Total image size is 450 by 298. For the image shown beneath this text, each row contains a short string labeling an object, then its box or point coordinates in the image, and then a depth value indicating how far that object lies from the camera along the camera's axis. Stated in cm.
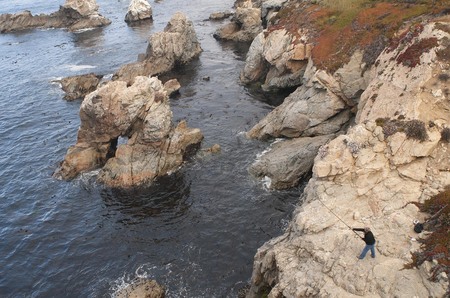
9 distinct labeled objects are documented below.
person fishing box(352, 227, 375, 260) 2200
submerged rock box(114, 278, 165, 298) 2934
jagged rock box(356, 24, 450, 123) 3009
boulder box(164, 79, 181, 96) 6556
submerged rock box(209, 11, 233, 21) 10839
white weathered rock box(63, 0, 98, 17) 11638
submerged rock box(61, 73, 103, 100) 6852
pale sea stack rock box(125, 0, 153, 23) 11404
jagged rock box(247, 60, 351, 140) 4553
